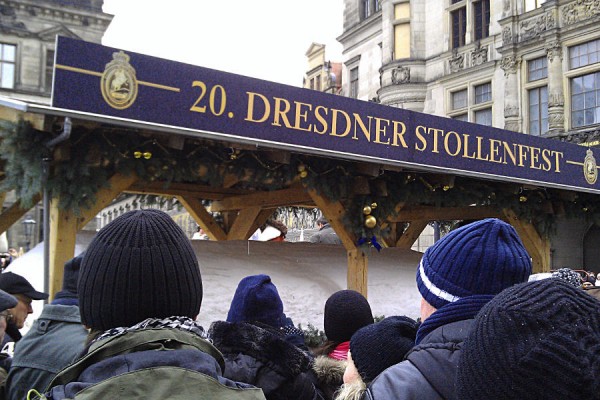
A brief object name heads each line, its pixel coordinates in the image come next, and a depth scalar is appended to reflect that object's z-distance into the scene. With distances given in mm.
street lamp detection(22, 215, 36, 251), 25269
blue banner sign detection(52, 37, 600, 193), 4258
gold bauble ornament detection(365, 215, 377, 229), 6715
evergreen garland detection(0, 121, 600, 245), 4750
